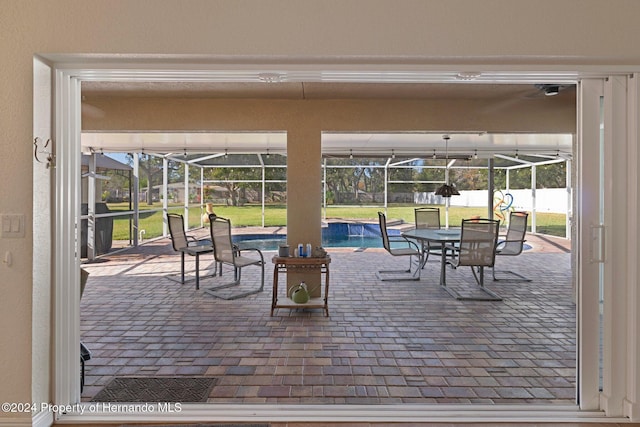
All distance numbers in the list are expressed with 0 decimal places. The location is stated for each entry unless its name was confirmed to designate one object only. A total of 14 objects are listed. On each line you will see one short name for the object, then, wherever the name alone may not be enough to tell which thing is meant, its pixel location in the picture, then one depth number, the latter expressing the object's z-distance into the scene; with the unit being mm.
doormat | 2465
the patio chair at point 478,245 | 4820
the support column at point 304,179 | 4438
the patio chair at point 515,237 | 5812
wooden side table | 4133
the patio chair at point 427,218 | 7078
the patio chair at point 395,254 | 5919
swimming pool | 11523
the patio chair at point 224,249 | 4961
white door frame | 2164
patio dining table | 5230
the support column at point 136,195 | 9555
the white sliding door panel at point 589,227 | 2236
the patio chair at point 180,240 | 5441
